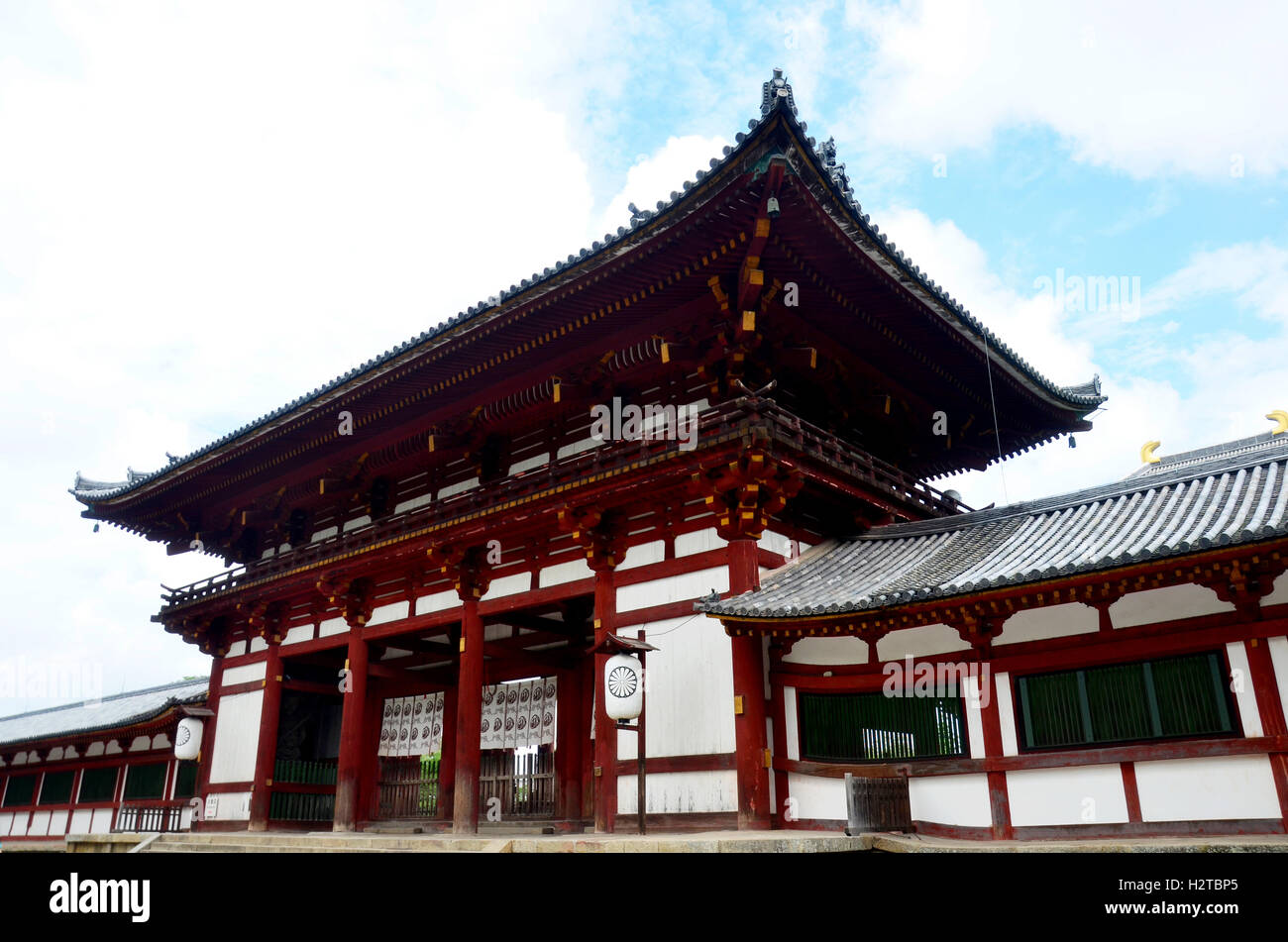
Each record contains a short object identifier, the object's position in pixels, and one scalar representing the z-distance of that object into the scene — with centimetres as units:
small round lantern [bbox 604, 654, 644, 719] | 1212
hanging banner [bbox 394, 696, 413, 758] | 2016
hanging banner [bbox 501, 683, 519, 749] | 1809
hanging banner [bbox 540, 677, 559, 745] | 1773
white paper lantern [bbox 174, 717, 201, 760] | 2092
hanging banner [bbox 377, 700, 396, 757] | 2044
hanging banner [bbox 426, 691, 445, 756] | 1967
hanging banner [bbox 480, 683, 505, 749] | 1841
